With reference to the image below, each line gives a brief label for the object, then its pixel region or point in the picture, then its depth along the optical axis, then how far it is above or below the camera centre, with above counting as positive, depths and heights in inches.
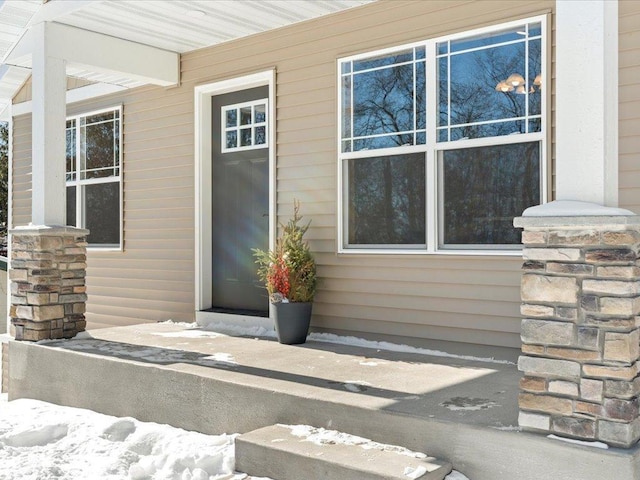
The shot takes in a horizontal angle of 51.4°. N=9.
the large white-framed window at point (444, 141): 176.1 +27.9
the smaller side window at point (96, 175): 293.7 +29.2
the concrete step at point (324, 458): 111.2 -38.6
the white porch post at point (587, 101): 106.4 +22.4
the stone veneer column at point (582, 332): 102.9 -15.1
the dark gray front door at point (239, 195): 242.7 +16.4
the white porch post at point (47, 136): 216.8 +33.9
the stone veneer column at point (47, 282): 211.3 -13.9
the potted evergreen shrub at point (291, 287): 201.5 -14.9
